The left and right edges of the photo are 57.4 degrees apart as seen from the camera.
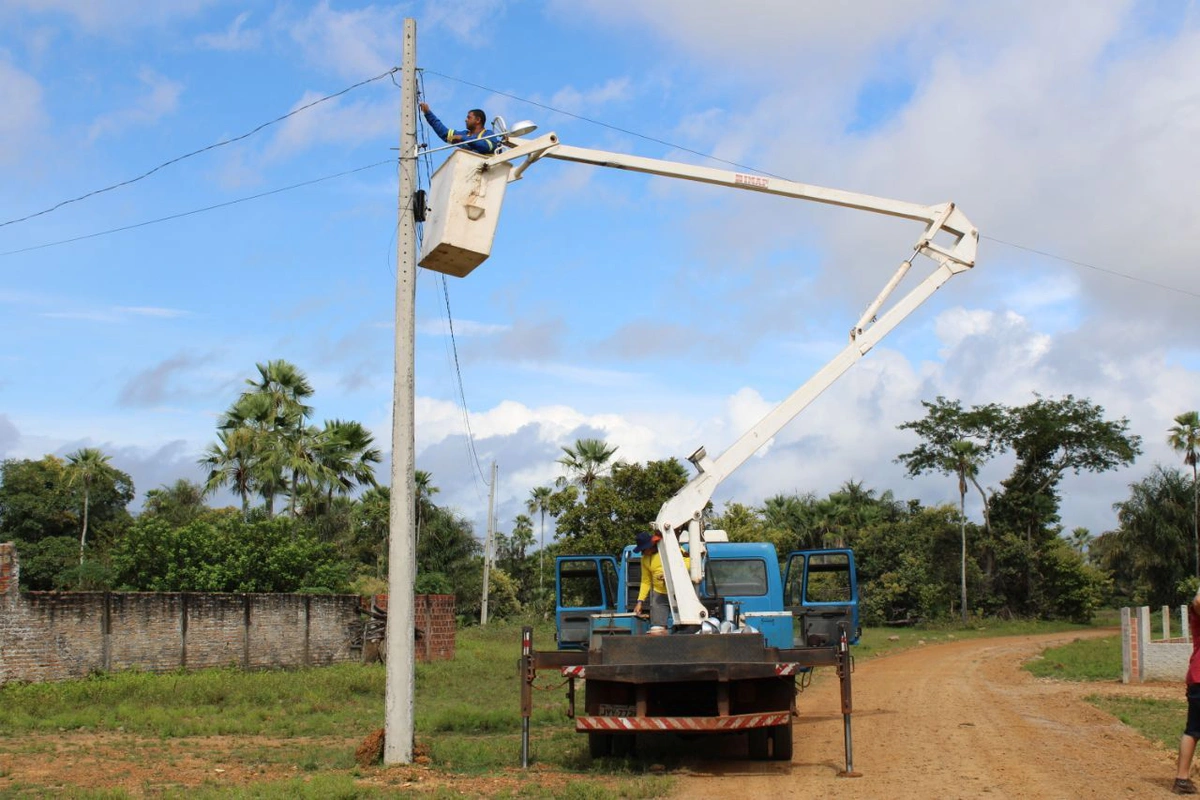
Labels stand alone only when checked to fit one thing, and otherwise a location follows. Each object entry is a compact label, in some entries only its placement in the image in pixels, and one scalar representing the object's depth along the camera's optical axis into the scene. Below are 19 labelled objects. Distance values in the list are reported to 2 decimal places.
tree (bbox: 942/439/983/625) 54.16
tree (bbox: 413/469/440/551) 45.75
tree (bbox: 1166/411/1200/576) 49.56
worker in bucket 10.40
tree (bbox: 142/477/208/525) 46.12
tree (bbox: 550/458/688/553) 35.94
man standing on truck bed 11.45
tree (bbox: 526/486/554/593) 57.66
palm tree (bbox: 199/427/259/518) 33.00
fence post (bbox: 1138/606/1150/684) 19.50
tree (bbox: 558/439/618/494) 45.28
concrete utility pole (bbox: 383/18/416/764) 10.42
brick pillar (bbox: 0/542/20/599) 16.91
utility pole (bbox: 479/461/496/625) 41.25
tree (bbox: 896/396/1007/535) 55.22
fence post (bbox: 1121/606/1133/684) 19.52
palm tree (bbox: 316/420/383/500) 35.00
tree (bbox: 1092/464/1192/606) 48.16
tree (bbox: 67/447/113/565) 53.19
